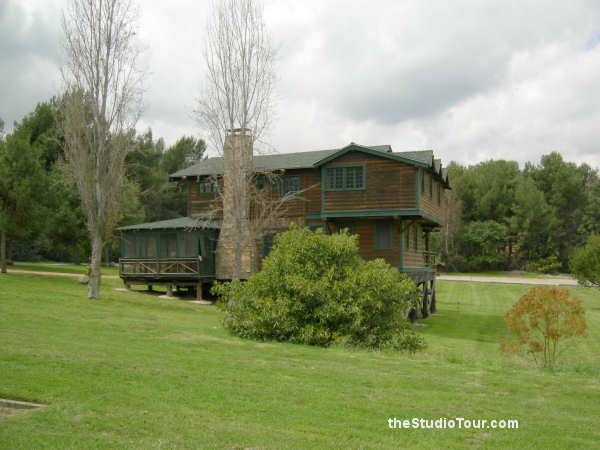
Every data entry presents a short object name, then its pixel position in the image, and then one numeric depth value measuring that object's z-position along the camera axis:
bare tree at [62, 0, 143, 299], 18.98
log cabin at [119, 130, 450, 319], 22.39
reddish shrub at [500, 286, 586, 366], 11.77
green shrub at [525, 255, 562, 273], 58.28
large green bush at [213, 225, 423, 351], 12.98
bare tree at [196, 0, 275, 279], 19.44
